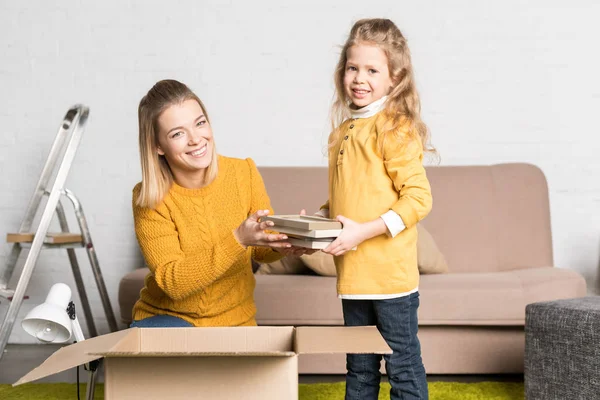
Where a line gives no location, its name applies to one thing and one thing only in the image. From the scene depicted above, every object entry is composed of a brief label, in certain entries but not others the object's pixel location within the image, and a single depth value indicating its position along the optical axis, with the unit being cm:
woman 180
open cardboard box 107
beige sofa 265
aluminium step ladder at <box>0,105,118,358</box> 271
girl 172
